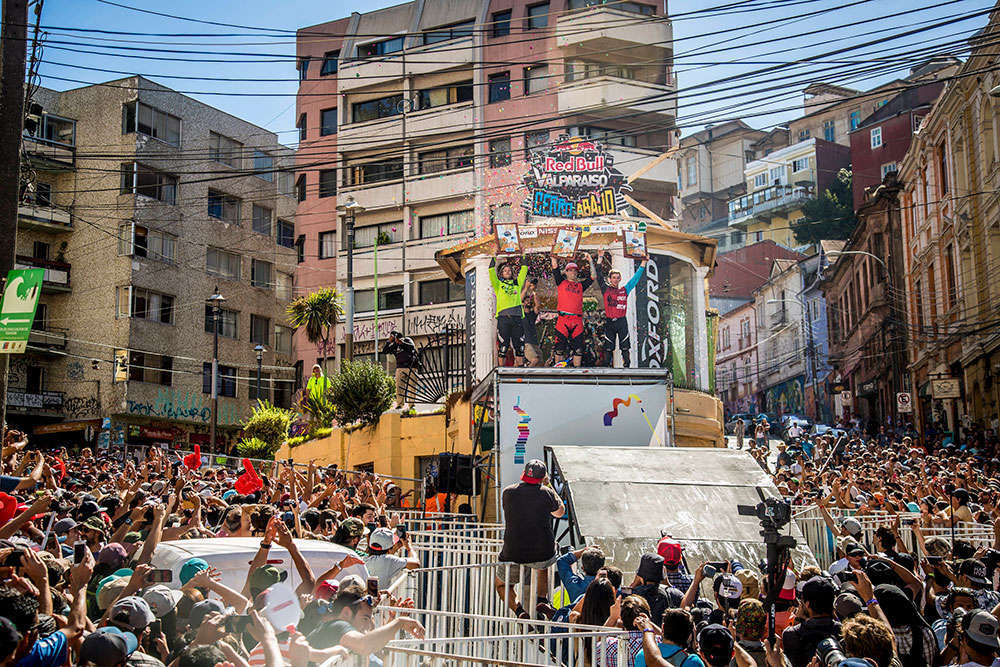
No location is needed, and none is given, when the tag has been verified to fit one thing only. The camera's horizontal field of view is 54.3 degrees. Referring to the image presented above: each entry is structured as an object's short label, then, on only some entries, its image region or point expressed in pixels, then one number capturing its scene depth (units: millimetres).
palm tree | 46500
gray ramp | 12070
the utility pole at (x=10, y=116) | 11203
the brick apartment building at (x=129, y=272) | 45062
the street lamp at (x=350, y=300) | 29008
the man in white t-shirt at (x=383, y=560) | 8594
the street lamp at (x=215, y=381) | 35106
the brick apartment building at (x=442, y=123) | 47969
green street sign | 10758
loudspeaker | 17828
